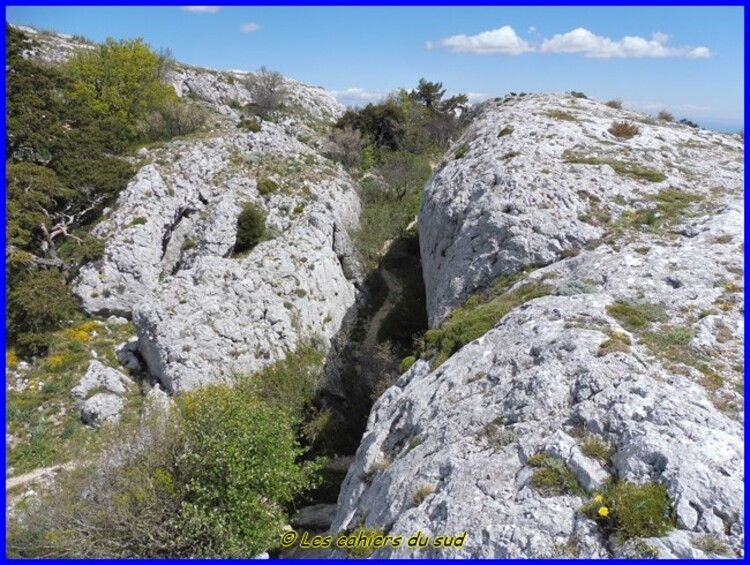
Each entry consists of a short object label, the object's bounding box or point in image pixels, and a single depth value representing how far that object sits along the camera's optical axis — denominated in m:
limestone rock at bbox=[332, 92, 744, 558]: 9.27
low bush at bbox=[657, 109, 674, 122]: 41.58
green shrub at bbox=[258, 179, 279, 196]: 36.59
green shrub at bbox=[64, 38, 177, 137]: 45.09
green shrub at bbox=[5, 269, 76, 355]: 26.25
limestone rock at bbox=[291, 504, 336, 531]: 18.91
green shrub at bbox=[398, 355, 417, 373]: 19.36
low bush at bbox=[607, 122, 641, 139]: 32.38
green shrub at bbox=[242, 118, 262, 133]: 45.44
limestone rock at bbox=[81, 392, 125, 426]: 23.33
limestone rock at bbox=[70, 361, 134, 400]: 24.48
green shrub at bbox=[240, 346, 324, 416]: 24.69
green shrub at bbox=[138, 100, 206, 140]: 44.81
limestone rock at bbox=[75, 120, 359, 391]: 25.91
